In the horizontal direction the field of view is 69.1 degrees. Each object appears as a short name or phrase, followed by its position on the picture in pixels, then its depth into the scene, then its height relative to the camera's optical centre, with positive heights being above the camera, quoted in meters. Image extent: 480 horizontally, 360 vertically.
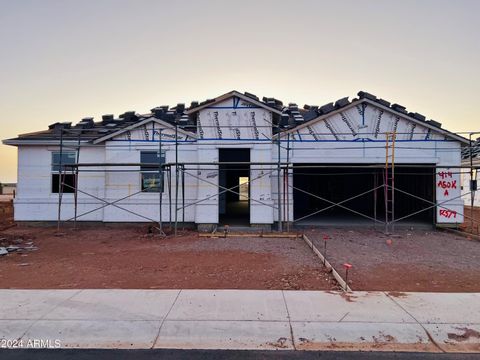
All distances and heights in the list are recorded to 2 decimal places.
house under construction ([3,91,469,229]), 13.66 +1.09
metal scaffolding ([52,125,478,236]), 13.27 +0.23
